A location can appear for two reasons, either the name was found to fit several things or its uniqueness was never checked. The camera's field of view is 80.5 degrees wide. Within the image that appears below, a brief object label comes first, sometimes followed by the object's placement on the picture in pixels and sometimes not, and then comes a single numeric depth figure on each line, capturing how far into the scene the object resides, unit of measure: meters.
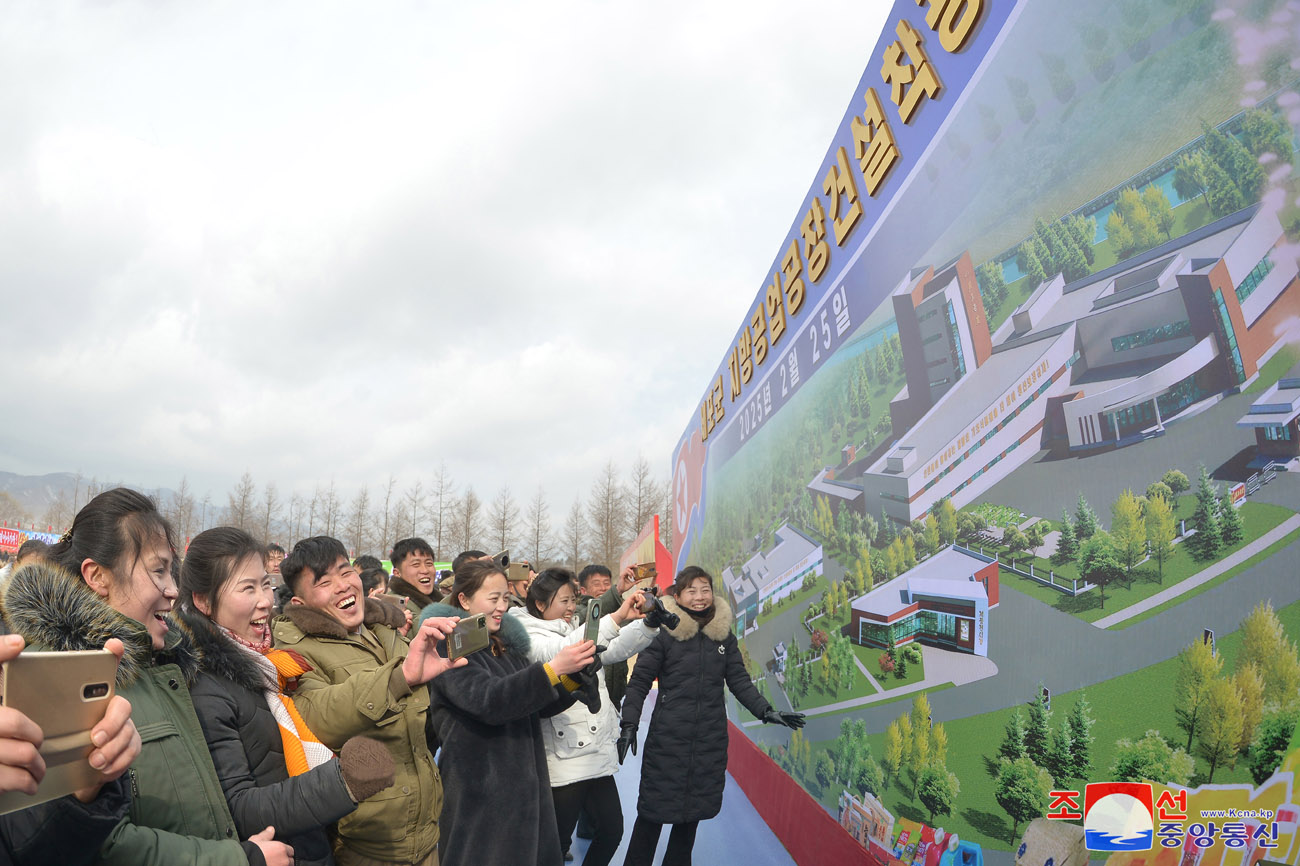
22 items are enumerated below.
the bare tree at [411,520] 35.41
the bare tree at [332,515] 36.56
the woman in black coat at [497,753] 2.19
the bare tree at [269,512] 37.16
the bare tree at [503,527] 33.97
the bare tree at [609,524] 29.64
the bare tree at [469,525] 34.12
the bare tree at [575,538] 32.22
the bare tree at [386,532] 34.56
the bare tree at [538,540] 34.28
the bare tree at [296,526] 37.66
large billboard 1.56
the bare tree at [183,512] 38.47
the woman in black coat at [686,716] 3.35
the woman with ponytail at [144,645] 1.24
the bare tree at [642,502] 29.84
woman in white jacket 3.29
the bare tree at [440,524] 34.44
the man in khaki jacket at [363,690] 1.96
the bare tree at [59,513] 39.06
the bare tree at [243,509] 34.84
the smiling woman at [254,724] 1.48
